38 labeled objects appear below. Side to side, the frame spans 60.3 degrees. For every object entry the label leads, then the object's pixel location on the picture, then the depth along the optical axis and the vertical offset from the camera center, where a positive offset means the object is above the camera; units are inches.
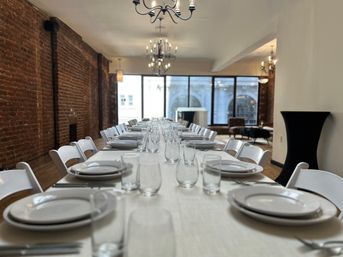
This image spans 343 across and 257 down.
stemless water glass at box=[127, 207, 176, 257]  24.3 -10.5
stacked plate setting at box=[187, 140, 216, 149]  96.1 -12.3
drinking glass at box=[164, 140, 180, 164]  68.9 -10.5
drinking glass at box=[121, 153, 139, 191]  47.6 -11.2
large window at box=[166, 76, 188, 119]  467.5 +22.2
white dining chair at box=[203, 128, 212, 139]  151.7 -13.5
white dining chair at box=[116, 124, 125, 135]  190.2 -14.9
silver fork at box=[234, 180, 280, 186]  52.4 -13.4
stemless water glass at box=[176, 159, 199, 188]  50.5 -11.4
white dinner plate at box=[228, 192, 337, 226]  34.1 -13.0
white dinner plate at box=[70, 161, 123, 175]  54.2 -12.2
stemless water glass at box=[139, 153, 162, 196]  45.7 -11.0
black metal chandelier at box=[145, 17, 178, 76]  281.9 +58.5
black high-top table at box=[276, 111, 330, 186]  144.4 -14.0
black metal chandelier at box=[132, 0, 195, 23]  128.6 +56.3
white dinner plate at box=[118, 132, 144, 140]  119.1 -12.5
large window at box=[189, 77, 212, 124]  469.7 +23.0
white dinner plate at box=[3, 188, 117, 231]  31.4 -12.9
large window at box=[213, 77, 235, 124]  470.0 +14.0
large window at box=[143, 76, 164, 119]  462.9 +16.7
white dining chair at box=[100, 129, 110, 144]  143.6 -14.5
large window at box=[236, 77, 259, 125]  469.7 +14.6
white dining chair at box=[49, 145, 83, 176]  72.3 -13.5
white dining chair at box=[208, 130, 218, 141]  140.5 -13.4
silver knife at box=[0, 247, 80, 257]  28.0 -14.0
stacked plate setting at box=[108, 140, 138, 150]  93.5 -12.2
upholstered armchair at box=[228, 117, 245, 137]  430.6 -20.7
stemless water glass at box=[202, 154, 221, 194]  47.5 -11.2
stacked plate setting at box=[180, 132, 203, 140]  124.0 -12.7
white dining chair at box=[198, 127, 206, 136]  166.1 -13.4
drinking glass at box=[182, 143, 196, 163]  52.1 -8.8
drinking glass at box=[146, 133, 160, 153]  83.9 -11.0
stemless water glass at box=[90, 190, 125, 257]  26.4 -10.9
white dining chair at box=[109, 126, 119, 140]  152.6 -14.7
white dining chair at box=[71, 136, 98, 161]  90.7 -13.3
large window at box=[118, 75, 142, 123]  462.0 +13.2
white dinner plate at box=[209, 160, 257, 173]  58.5 -12.4
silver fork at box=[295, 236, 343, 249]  29.5 -14.0
